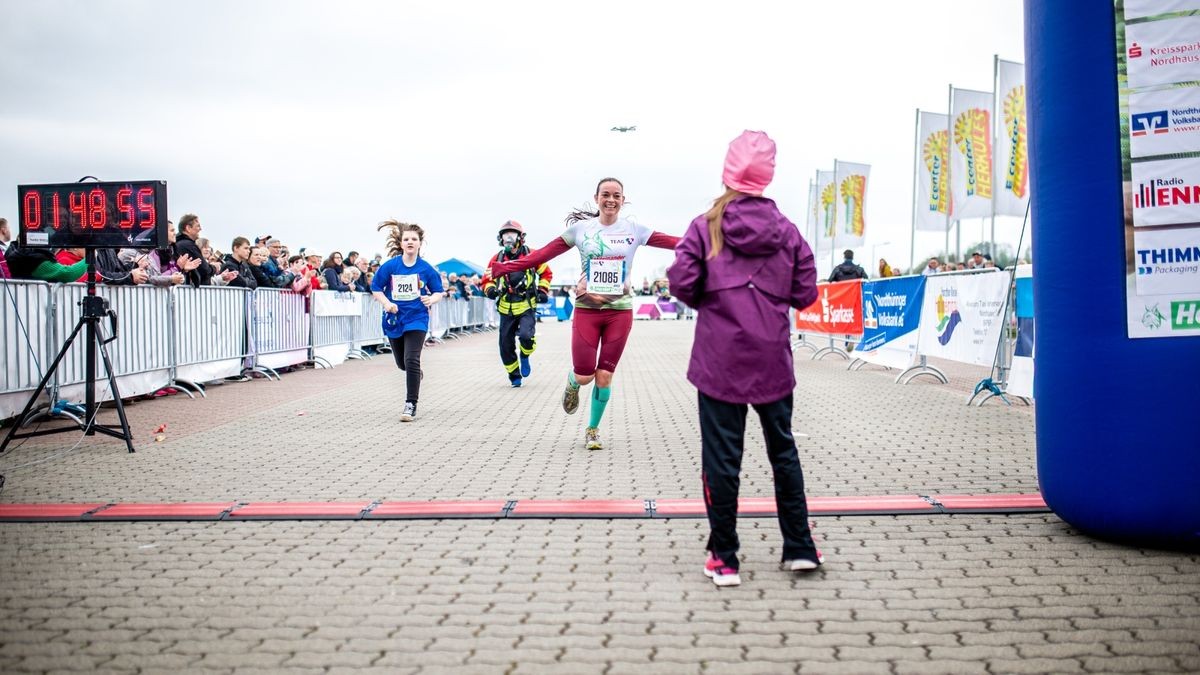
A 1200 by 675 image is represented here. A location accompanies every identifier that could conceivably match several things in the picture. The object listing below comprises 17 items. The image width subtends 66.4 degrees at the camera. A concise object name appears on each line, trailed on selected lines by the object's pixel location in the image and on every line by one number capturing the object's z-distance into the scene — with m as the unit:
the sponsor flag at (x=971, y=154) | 23.19
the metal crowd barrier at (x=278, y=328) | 14.52
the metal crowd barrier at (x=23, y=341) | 8.88
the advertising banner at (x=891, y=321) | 13.59
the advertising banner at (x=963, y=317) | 10.78
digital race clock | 7.88
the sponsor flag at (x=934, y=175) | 25.50
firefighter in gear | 12.84
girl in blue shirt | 9.54
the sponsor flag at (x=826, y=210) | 34.84
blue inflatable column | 4.19
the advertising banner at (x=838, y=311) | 16.66
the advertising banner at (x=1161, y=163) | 4.20
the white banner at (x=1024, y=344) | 9.46
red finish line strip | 5.06
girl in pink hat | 3.92
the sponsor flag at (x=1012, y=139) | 21.03
